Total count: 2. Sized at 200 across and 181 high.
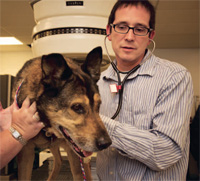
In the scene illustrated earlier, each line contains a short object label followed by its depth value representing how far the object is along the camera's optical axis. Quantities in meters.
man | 1.07
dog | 0.97
